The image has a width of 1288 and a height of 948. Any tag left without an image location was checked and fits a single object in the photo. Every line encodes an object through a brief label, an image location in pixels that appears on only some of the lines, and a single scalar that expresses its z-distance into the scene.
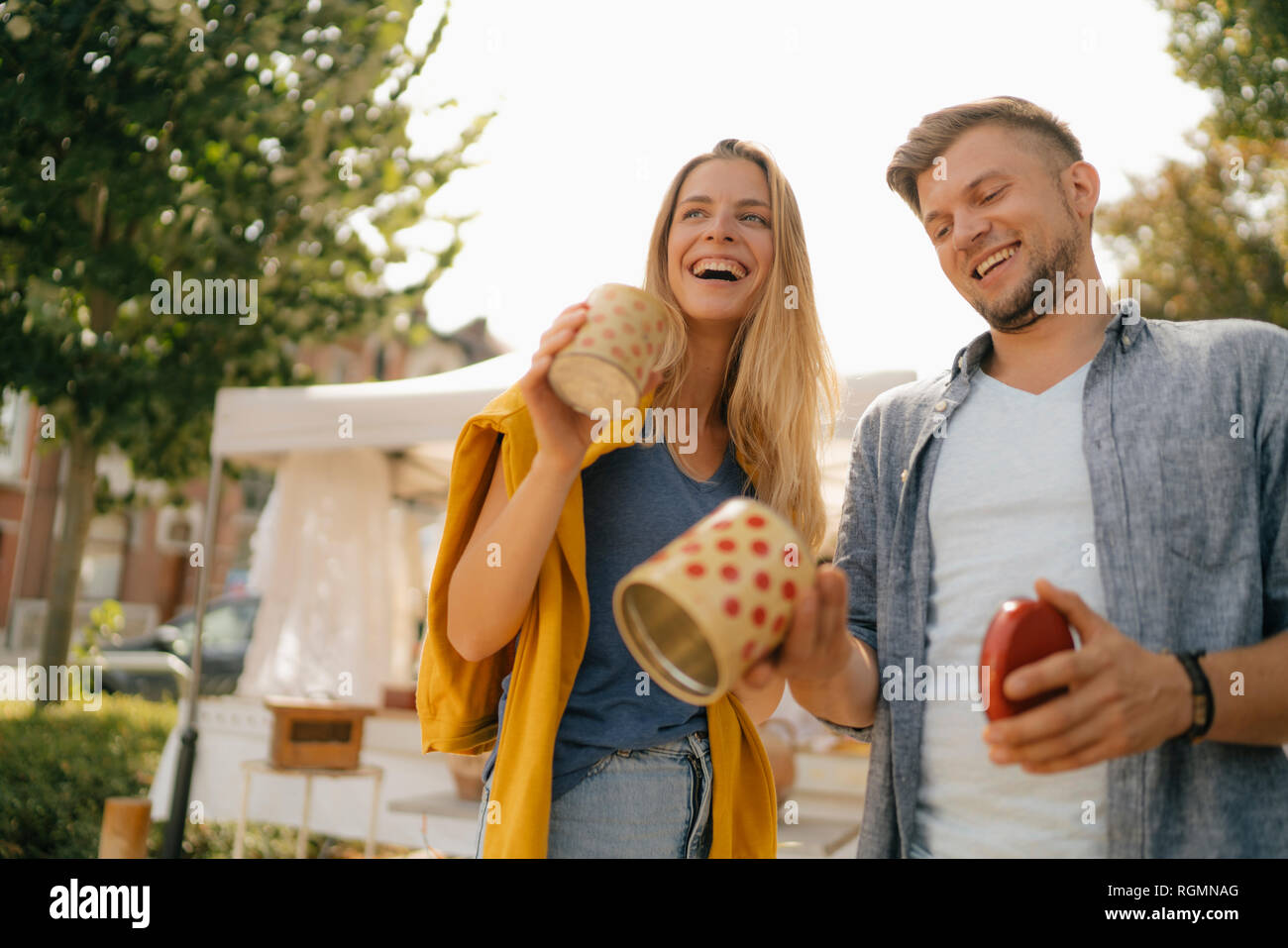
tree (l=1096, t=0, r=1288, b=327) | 8.27
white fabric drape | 5.98
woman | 1.37
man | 1.06
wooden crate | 4.65
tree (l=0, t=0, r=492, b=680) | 5.32
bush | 5.27
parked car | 10.63
